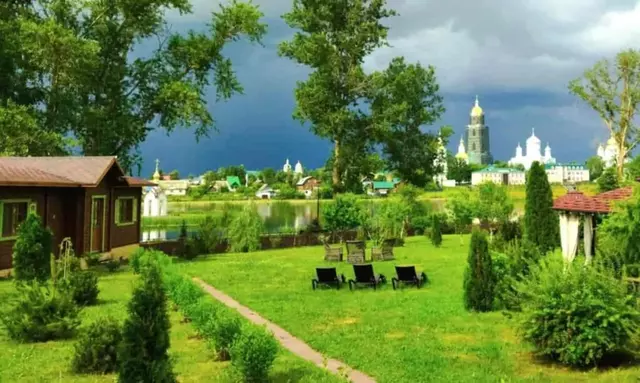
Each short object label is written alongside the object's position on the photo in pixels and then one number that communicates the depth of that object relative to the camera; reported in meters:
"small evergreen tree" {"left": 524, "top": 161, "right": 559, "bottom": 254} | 16.91
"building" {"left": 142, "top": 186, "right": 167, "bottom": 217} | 48.94
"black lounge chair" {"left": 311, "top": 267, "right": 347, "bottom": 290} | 14.03
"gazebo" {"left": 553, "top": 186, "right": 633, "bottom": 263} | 12.65
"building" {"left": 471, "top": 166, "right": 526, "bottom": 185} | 147.75
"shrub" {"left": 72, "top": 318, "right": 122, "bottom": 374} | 7.22
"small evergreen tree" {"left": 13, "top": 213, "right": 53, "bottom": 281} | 13.84
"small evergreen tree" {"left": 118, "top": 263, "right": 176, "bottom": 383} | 5.36
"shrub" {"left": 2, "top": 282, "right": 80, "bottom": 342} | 8.93
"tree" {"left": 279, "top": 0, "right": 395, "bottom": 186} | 35.25
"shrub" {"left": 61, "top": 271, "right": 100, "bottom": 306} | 11.66
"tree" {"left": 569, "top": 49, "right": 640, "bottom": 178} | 37.72
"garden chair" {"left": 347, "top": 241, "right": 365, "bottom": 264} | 19.30
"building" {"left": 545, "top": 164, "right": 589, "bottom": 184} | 164.79
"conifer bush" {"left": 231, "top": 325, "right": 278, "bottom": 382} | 6.18
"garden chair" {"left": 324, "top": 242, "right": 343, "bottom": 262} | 20.64
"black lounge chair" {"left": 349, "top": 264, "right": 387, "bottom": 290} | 13.90
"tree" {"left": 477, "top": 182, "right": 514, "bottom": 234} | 32.59
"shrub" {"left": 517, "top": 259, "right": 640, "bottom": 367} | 7.09
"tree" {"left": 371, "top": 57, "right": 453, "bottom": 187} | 36.28
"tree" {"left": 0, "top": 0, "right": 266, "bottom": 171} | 25.52
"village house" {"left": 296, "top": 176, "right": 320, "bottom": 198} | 119.69
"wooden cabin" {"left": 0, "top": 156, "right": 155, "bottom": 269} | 16.25
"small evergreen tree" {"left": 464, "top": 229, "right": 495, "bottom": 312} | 10.85
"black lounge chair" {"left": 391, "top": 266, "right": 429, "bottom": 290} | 14.01
